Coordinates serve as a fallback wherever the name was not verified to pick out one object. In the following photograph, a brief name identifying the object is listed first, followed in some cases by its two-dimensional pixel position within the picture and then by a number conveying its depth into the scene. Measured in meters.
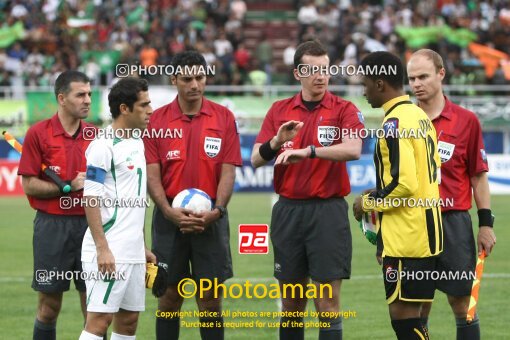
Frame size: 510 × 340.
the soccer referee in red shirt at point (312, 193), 16.39
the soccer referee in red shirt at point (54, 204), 16.91
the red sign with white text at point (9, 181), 45.37
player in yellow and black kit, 14.30
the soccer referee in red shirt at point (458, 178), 16.25
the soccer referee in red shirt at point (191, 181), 16.78
